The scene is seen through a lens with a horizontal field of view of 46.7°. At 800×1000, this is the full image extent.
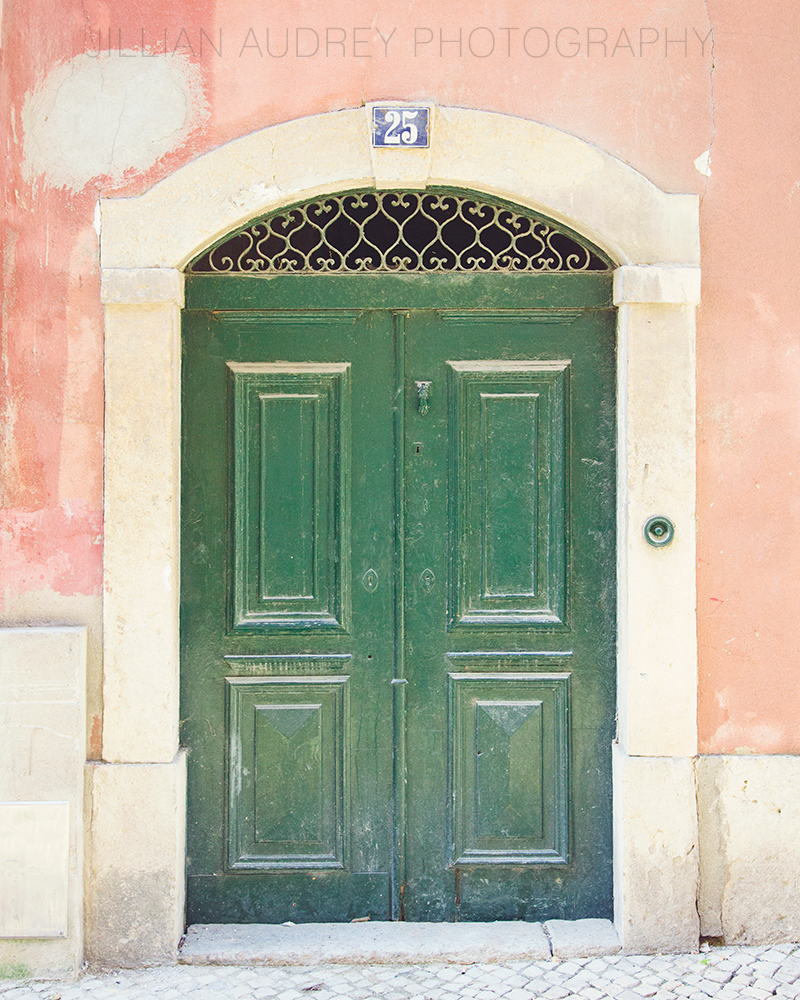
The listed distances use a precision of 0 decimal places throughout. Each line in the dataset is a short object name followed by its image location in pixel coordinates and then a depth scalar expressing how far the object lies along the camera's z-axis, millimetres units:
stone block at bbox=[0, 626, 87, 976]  3617
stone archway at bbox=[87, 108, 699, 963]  3746
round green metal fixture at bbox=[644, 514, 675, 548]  3768
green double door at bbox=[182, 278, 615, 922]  3975
